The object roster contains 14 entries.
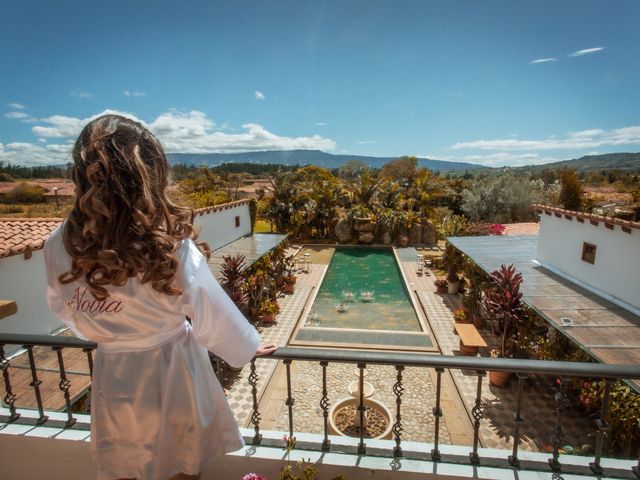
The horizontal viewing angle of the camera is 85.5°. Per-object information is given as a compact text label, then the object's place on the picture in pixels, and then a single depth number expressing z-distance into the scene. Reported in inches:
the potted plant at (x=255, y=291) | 525.3
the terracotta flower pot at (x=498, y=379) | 350.1
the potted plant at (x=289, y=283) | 655.8
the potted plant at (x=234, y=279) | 456.8
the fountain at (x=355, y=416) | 288.1
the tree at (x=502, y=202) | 1177.4
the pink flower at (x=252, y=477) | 73.4
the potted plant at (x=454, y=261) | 630.3
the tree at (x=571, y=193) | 1104.8
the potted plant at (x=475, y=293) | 491.3
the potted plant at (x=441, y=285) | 636.1
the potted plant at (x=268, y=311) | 509.4
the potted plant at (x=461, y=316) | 496.7
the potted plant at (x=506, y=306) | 363.9
